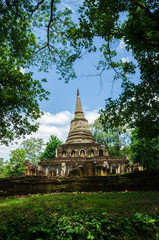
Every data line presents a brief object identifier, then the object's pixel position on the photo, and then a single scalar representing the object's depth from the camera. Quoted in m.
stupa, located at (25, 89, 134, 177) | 10.69
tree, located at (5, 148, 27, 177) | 24.28
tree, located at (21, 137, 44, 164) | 32.22
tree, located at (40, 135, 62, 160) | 32.84
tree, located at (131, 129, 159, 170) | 20.65
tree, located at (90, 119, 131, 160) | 32.72
